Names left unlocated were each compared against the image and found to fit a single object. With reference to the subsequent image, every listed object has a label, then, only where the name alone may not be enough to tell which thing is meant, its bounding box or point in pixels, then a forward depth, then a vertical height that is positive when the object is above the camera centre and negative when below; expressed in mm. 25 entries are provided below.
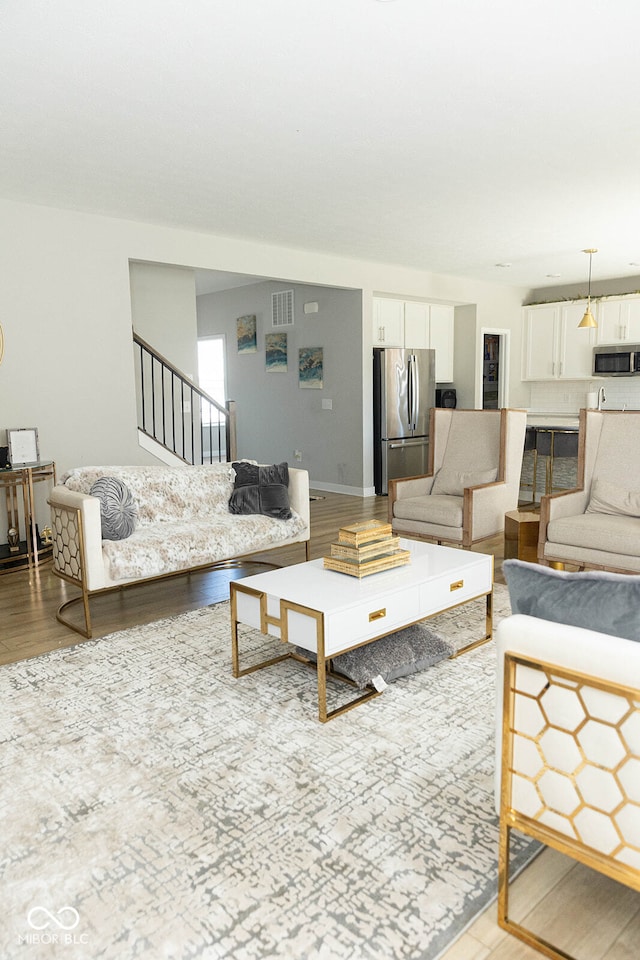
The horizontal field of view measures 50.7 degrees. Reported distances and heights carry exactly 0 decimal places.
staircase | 6719 -174
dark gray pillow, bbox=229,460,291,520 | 4605 -689
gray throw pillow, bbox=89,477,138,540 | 3797 -663
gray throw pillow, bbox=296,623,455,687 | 2906 -1197
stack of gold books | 3131 -764
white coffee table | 2658 -903
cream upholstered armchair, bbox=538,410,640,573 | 3892 -751
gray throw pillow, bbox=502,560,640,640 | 1513 -494
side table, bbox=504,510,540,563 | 4676 -1036
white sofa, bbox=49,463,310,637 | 3584 -844
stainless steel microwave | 9125 +333
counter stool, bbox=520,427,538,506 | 7035 -650
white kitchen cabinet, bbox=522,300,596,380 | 9727 +622
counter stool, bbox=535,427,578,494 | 6801 -599
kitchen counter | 9352 -475
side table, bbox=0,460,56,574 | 4887 -895
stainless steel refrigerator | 8109 -290
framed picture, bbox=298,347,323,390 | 8422 +263
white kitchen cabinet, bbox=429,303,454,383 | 9406 +697
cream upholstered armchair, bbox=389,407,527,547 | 4707 -711
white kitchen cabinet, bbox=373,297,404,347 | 8383 +817
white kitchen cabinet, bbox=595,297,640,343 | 9188 +886
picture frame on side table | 5055 -391
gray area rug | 1619 -1276
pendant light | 7449 +710
